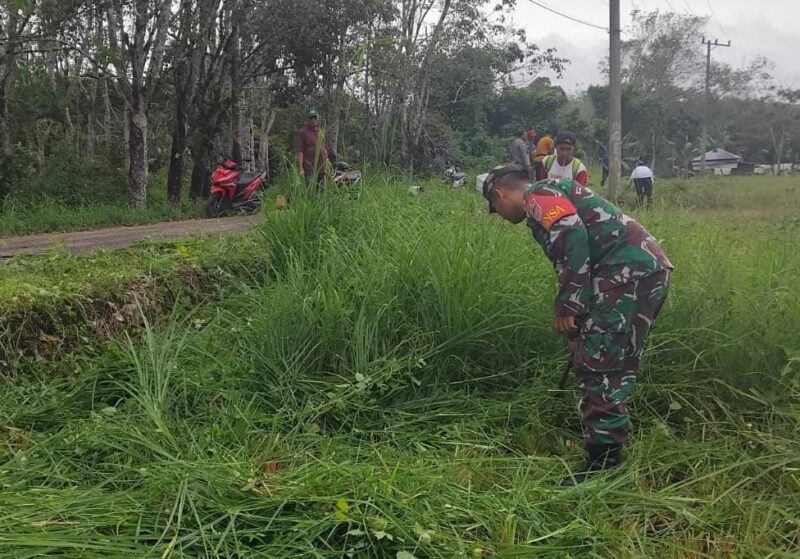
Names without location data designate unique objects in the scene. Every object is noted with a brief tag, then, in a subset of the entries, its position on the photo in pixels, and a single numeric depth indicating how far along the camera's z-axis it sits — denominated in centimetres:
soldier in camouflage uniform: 247
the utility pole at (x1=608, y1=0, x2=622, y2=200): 1134
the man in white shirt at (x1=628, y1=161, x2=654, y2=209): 801
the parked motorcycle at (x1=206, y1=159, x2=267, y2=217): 880
